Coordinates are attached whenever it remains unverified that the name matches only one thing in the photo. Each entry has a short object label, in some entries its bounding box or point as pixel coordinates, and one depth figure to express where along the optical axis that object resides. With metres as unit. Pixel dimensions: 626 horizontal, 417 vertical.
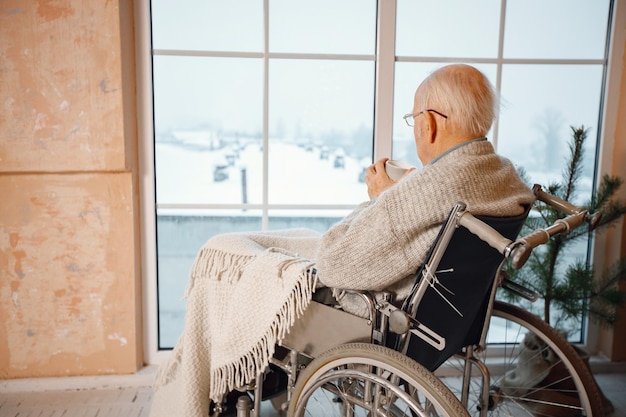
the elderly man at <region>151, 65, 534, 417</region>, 1.16
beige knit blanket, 1.32
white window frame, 2.10
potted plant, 1.95
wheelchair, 1.09
